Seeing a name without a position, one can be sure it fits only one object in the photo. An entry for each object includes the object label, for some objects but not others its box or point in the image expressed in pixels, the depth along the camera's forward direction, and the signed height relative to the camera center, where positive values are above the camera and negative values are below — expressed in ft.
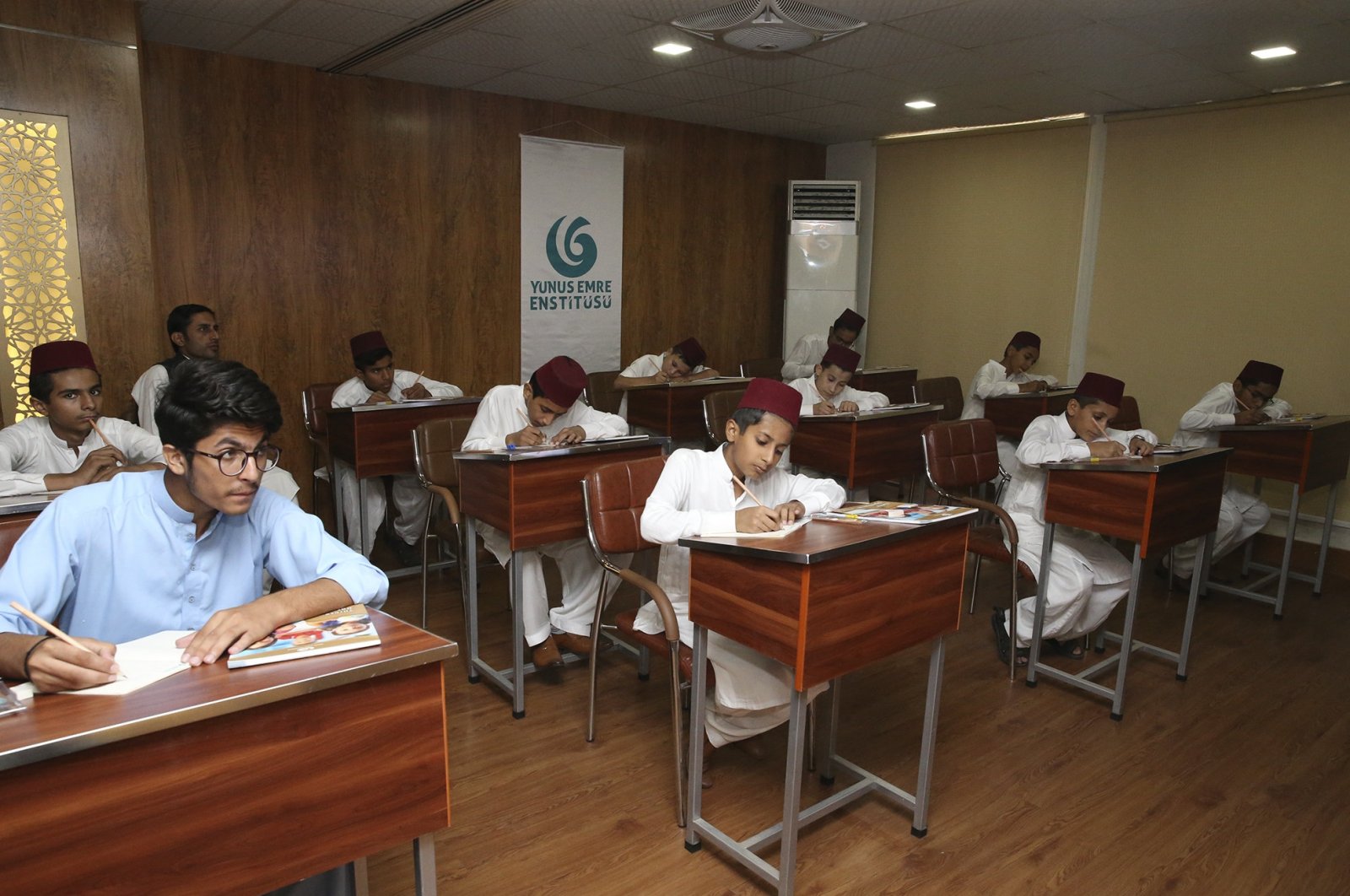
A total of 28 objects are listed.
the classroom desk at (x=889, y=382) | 21.07 -1.93
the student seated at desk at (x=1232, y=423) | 15.66 -2.00
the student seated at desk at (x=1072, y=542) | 11.99 -3.25
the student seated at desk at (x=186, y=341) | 13.98 -0.96
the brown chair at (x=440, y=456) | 12.75 -2.41
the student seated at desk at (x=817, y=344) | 22.50 -1.22
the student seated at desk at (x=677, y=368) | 19.52 -1.59
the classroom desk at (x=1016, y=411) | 18.37 -2.19
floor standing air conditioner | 25.07 +1.39
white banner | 20.95 +1.01
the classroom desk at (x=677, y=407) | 18.25 -2.30
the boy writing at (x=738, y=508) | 8.06 -2.04
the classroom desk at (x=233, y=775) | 3.80 -2.32
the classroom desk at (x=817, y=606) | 6.88 -2.52
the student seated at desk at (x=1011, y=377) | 19.31 -1.61
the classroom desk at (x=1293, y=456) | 14.58 -2.42
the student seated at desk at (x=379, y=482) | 16.06 -3.53
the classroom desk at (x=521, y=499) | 10.39 -2.48
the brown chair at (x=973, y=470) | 12.17 -2.49
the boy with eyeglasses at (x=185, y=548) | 5.06 -1.59
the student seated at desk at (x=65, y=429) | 10.18 -1.78
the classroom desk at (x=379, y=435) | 14.06 -2.33
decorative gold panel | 12.85 +0.51
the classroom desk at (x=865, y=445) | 15.03 -2.49
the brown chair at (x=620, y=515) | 9.32 -2.39
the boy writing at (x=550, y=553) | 11.46 -3.40
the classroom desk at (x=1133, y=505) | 10.78 -2.46
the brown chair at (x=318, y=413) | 16.70 -2.40
